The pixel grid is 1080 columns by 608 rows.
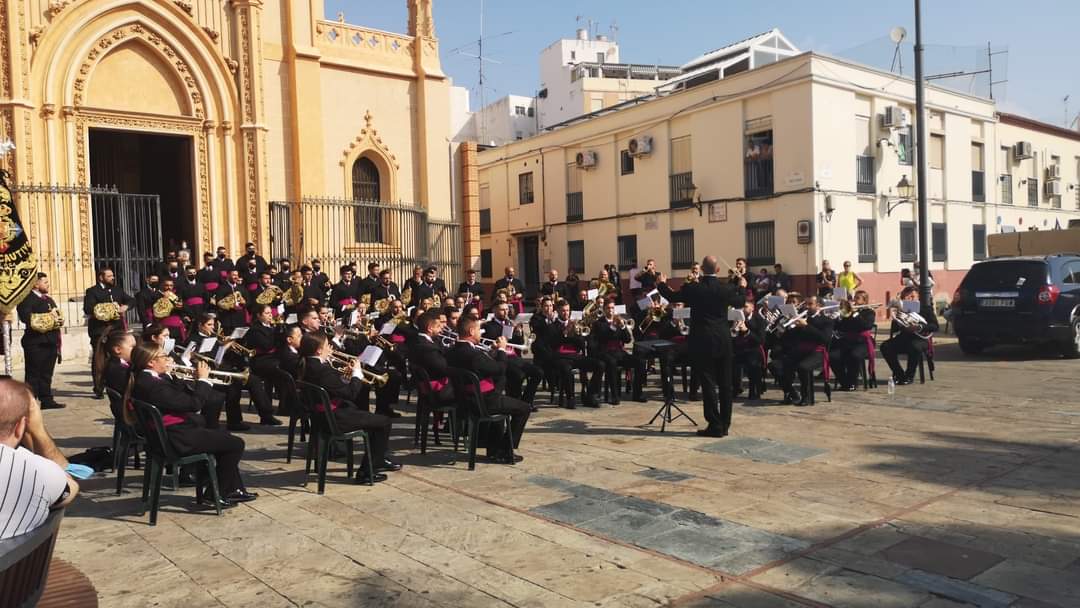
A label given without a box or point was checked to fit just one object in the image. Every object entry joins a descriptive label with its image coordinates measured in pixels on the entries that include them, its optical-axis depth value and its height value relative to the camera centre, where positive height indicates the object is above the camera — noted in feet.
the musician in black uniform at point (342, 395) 22.72 -2.80
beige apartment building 76.59 +11.74
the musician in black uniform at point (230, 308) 40.63 -0.37
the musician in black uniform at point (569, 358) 36.01 -3.06
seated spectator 9.75 -2.11
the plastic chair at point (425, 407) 26.63 -3.75
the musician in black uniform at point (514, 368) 32.96 -3.17
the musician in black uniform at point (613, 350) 36.78 -2.82
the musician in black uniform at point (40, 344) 36.63 -1.71
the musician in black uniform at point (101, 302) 39.70 -0.06
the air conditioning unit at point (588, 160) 97.96 +15.70
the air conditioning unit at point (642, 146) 90.33 +15.88
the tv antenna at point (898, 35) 82.43 +24.97
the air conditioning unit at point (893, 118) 79.97 +16.07
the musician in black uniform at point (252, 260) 49.06 +2.44
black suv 45.78 -1.52
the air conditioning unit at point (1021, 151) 100.58 +15.54
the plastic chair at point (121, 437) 22.90 -3.94
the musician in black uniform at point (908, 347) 38.73 -3.25
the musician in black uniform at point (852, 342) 37.47 -2.84
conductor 28.32 -1.97
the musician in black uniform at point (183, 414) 20.07 -2.84
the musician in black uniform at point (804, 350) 34.40 -2.94
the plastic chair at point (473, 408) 24.75 -3.55
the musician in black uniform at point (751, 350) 36.73 -3.02
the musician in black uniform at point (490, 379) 25.46 -2.78
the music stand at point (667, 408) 30.22 -4.64
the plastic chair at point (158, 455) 19.88 -3.79
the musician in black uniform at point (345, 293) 46.11 +0.22
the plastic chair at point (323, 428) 22.38 -3.66
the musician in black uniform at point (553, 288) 47.63 +0.16
